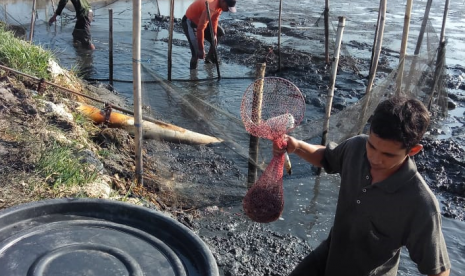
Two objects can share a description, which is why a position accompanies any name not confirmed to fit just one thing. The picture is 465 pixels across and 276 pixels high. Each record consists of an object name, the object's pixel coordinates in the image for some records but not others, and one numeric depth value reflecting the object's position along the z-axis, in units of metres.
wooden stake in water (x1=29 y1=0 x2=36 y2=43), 8.68
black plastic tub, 1.75
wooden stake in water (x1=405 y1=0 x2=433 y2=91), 8.30
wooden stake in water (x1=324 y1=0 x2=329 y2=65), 10.35
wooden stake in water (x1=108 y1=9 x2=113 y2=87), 8.70
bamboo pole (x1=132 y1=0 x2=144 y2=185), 4.12
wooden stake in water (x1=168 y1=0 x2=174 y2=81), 8.55
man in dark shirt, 2.14
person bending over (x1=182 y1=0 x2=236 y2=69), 9.17
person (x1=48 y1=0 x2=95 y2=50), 11.65
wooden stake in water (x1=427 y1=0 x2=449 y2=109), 7.47
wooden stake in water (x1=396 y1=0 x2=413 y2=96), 5.81
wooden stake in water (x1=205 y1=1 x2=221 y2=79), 9.06
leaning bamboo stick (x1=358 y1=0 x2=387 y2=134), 5.66
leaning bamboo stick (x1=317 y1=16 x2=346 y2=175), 5.25
